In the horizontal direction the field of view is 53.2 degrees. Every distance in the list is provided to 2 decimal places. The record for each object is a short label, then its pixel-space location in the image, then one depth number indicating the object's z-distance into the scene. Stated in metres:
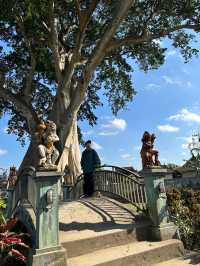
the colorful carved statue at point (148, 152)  5.43
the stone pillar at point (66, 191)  9.02
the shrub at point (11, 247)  3.95
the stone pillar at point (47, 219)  3.99
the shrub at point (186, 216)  5.34
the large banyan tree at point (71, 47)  9.16
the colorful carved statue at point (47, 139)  4.47
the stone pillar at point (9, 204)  6.01
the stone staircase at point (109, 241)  4.33
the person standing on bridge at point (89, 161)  7.36
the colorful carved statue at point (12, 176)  7.51
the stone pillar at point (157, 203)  5.16
